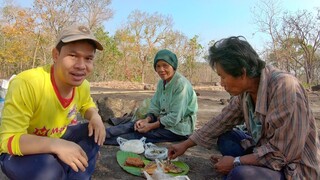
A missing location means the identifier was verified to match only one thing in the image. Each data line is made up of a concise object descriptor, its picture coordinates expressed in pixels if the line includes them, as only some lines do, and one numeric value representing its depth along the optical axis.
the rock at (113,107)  3.58
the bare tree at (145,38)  15.21
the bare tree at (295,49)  11.94
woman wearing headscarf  2.47
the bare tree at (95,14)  14.74
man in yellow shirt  1.05
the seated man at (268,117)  1.20
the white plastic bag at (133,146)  2.27
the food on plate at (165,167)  1.79
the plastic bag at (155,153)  2.09
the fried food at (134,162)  1.94
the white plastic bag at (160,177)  1.51
